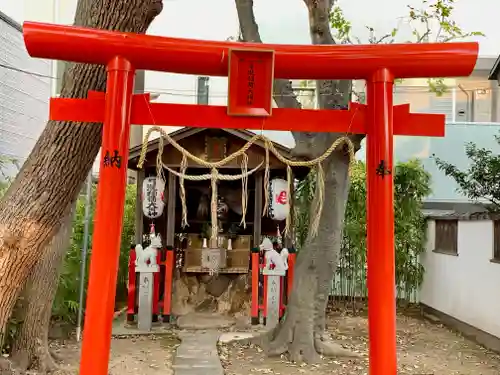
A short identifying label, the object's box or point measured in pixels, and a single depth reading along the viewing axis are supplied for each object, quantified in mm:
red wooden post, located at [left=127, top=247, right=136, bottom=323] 8719
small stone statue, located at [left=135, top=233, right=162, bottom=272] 8578
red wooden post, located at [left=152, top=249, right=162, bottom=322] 8789
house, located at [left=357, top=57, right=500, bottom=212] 12117
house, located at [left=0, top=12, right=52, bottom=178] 8276
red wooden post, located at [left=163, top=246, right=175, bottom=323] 8781
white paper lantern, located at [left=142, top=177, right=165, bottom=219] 8742
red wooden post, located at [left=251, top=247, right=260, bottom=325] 8773
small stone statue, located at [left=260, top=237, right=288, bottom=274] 8641
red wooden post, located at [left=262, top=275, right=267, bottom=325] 8680
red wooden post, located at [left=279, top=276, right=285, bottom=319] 8786
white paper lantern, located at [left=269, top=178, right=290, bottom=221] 8531
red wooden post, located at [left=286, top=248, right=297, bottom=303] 8805
